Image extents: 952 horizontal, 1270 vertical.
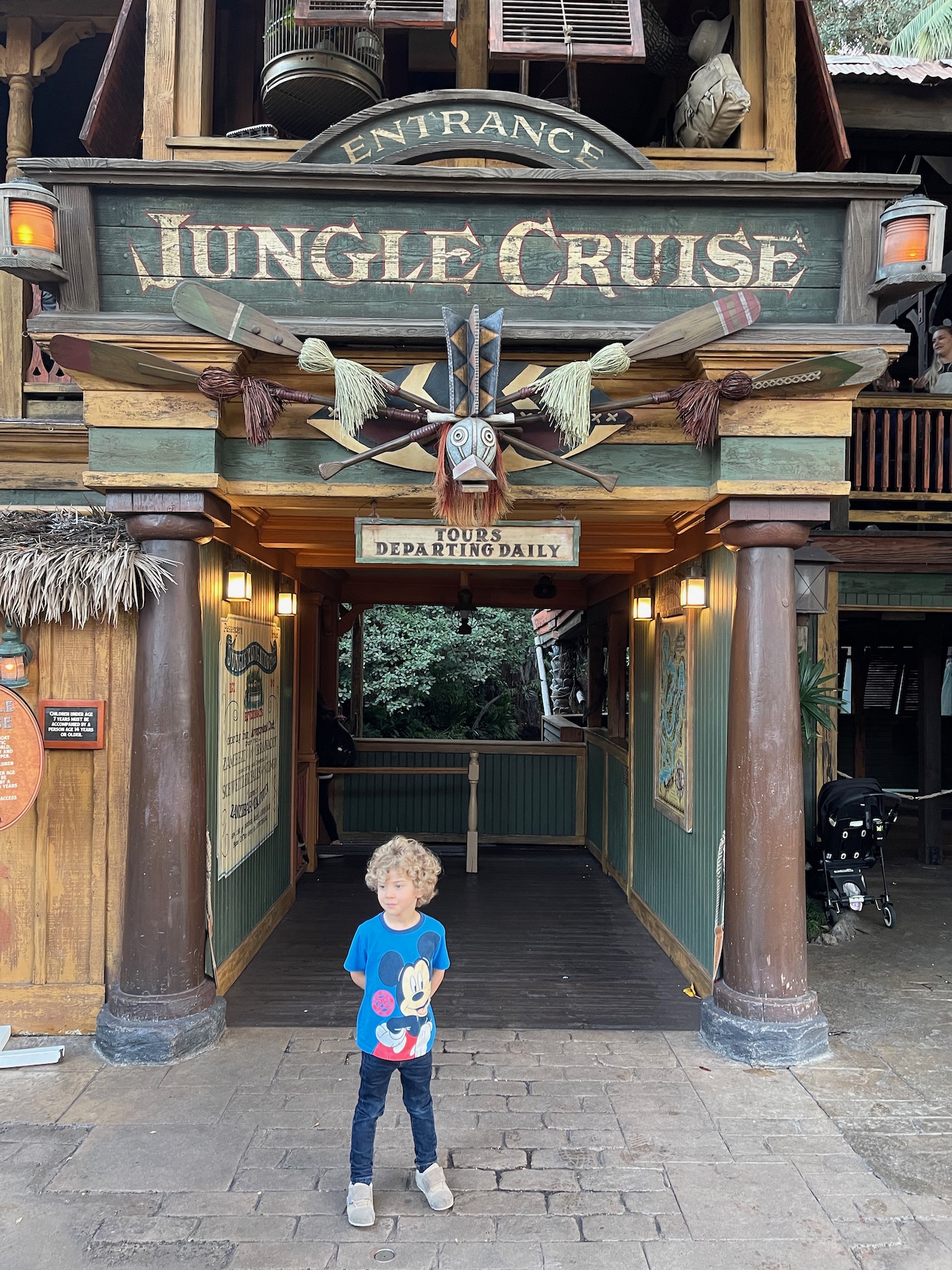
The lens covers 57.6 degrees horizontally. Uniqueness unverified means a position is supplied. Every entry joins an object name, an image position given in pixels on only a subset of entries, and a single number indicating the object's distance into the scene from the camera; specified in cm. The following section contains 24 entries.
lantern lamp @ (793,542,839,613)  614
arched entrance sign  440
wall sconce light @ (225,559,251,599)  517
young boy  296
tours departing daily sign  432
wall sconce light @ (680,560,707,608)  523
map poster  550
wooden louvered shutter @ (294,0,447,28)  460
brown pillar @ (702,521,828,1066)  437
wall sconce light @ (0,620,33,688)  450
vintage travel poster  520
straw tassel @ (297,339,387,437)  413
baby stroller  623
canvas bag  480
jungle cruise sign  436
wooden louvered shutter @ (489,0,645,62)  470
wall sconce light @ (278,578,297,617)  674
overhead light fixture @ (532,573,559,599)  942
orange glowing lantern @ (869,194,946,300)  414
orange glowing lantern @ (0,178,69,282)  406
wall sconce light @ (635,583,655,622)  673
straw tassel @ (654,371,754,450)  433
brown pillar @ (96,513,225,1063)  431
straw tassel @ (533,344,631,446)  413
